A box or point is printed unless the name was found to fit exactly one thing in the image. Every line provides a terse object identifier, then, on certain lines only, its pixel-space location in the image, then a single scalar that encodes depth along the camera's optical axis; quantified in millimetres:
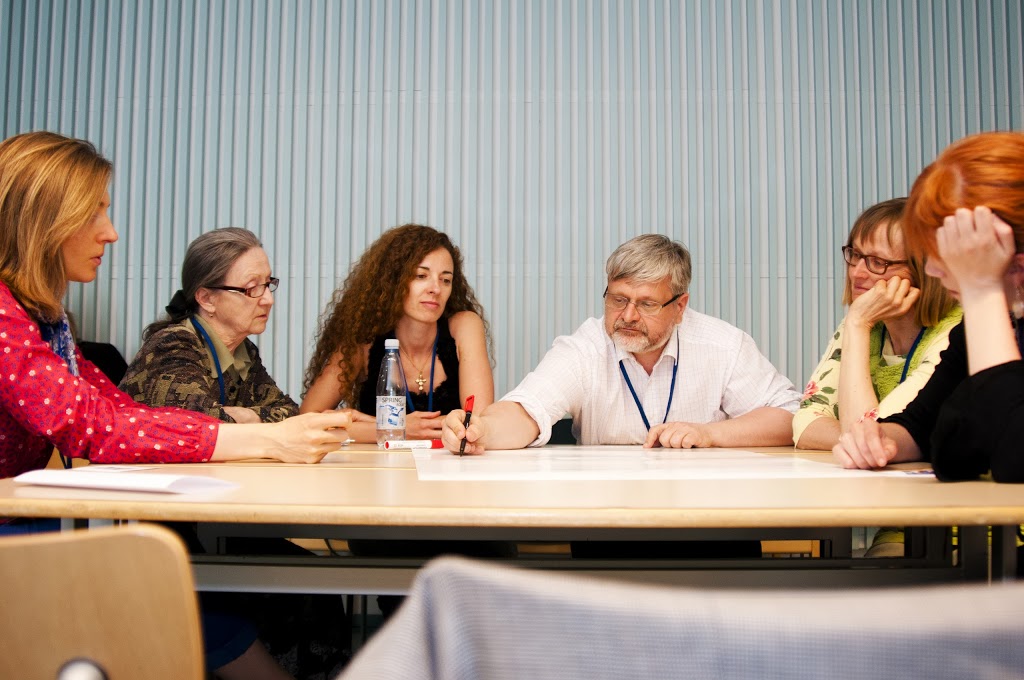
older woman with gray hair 2520
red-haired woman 1259
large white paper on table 1409
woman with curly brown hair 2906
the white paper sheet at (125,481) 1178
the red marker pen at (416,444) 2128
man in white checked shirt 2604
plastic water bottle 2252
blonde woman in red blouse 1539
